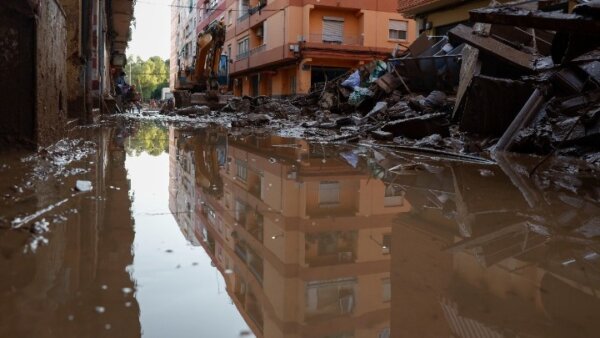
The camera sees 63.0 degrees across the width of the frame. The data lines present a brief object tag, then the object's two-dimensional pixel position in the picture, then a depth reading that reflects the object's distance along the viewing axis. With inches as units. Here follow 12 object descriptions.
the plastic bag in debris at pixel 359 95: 499.8
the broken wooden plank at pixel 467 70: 293.0
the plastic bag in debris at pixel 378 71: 552.1
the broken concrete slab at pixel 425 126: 280.1
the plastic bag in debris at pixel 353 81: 574.8
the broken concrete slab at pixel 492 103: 254.7
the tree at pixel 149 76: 3410.4
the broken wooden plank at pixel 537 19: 153.7
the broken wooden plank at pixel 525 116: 241.0
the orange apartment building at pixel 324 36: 1111.6
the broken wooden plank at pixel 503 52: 283.6
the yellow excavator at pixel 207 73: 717.3
